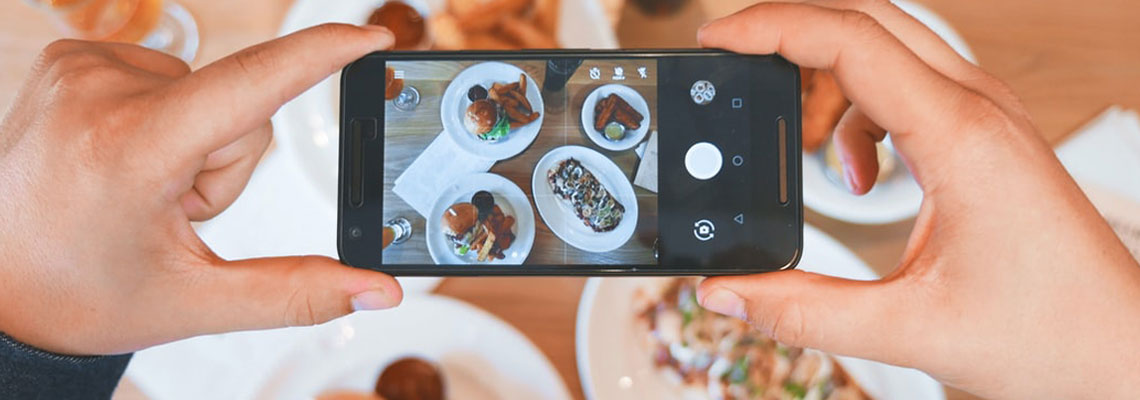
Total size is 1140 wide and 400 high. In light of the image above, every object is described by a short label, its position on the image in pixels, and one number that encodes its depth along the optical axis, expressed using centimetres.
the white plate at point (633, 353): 63
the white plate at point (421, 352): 64
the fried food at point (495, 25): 65
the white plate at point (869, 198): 62
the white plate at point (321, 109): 66
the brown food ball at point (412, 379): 65
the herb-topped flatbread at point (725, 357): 69
